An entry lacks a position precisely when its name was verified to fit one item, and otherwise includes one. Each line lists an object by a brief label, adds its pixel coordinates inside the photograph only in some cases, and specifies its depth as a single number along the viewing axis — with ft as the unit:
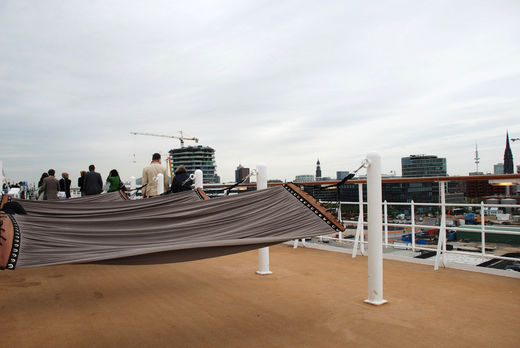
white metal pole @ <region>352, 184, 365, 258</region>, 14.35
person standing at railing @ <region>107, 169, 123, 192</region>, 20.54
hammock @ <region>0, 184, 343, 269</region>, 5.65
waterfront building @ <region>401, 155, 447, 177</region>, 138.21
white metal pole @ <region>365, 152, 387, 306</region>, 8.29
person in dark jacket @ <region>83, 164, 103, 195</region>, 20.66
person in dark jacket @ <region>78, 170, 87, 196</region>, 25.35
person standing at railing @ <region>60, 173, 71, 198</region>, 25.79
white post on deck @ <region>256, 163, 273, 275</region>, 11.39
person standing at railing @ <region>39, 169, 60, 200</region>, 20.48
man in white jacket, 18.70
